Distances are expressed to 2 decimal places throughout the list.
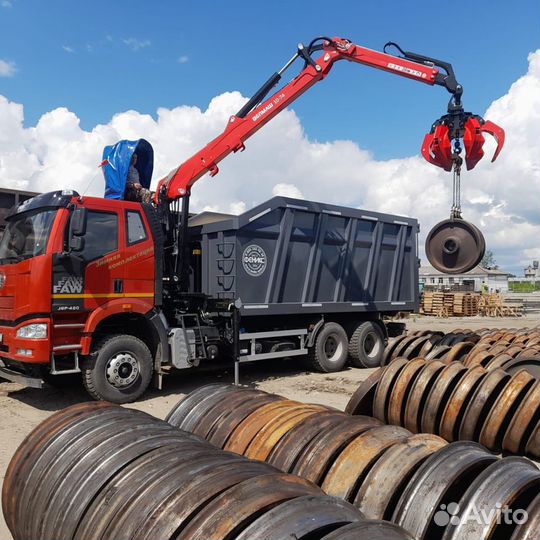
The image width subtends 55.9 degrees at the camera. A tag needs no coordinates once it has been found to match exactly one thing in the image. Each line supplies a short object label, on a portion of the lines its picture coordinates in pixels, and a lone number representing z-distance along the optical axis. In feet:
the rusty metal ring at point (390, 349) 28.06
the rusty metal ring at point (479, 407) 16.12
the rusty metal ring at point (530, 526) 7.31
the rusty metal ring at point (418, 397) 17.11
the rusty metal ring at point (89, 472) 8.16
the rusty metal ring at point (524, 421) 15.52
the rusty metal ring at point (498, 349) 23.48
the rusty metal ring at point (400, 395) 17.51
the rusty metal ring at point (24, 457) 9.98
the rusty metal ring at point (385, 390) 17.81
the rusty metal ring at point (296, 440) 10.72
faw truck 22.21
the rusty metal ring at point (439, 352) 23.46
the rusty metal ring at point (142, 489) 7.13
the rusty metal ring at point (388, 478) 8.93
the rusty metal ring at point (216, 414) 13.14
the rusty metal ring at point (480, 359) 21.25
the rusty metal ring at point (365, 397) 18.26
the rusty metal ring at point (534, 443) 15.65
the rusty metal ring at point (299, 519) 5.88
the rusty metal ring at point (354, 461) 9.58
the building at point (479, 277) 225.80
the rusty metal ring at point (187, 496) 6.64
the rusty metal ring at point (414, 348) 27.44
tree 320.78
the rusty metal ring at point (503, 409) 15.94
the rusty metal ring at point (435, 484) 8.09
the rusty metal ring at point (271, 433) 11.43
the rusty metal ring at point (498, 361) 20.10
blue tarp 26.08
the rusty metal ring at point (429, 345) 26.07
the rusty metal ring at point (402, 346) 28.19
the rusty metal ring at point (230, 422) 12.64
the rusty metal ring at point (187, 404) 13.84
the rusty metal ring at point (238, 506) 6.19
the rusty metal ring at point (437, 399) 16.74
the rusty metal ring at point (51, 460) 9.08
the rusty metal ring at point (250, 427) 12.09
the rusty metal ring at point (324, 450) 10.15
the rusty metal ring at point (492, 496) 7.60
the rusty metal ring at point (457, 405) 16.43
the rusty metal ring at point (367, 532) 5.74
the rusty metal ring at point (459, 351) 22.90
